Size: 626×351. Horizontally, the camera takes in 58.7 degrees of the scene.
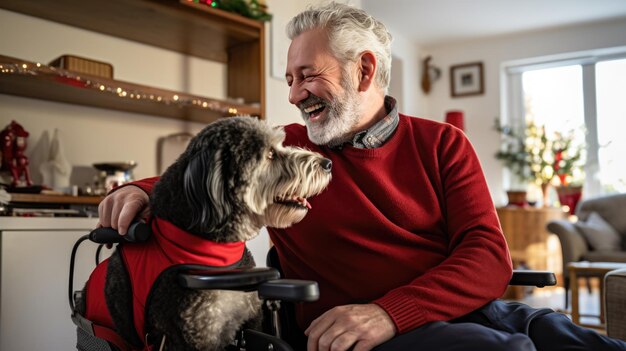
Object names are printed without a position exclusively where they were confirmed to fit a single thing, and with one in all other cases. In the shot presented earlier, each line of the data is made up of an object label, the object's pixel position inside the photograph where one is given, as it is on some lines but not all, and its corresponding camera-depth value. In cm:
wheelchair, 89
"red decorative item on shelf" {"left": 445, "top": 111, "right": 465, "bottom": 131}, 627
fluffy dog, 106
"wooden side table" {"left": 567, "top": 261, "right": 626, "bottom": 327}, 323
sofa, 449
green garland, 312
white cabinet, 210
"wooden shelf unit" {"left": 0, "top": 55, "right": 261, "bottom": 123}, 237
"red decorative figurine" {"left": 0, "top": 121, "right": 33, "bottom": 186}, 252
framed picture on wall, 702
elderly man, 110
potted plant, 620
